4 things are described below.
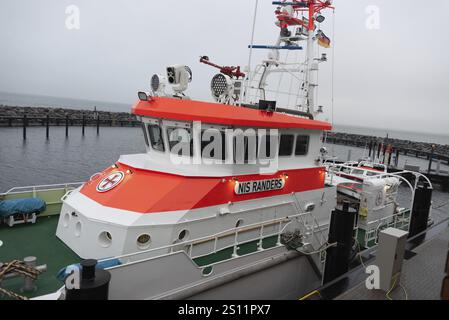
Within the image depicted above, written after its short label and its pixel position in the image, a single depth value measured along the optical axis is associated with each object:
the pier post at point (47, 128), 39.71
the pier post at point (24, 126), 36.69
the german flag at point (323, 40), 10.81
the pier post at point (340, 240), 7.77
